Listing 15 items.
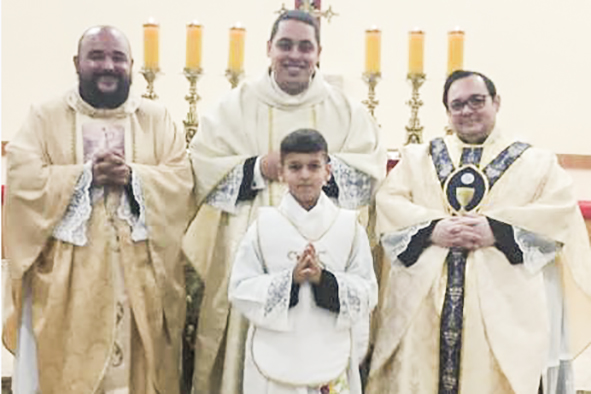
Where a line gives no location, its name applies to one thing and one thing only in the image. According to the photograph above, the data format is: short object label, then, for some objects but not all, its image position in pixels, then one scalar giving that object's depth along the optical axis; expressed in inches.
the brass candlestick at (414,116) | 192.1
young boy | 138.9
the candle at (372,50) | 192.1
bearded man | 152.6
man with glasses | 154.6
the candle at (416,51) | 190.2
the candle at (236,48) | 188.9
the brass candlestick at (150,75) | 186.2
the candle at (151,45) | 185.5
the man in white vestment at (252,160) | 159.8
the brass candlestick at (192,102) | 186.2
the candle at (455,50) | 190.9
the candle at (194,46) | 184.9
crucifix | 197.5
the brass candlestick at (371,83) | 192.2
